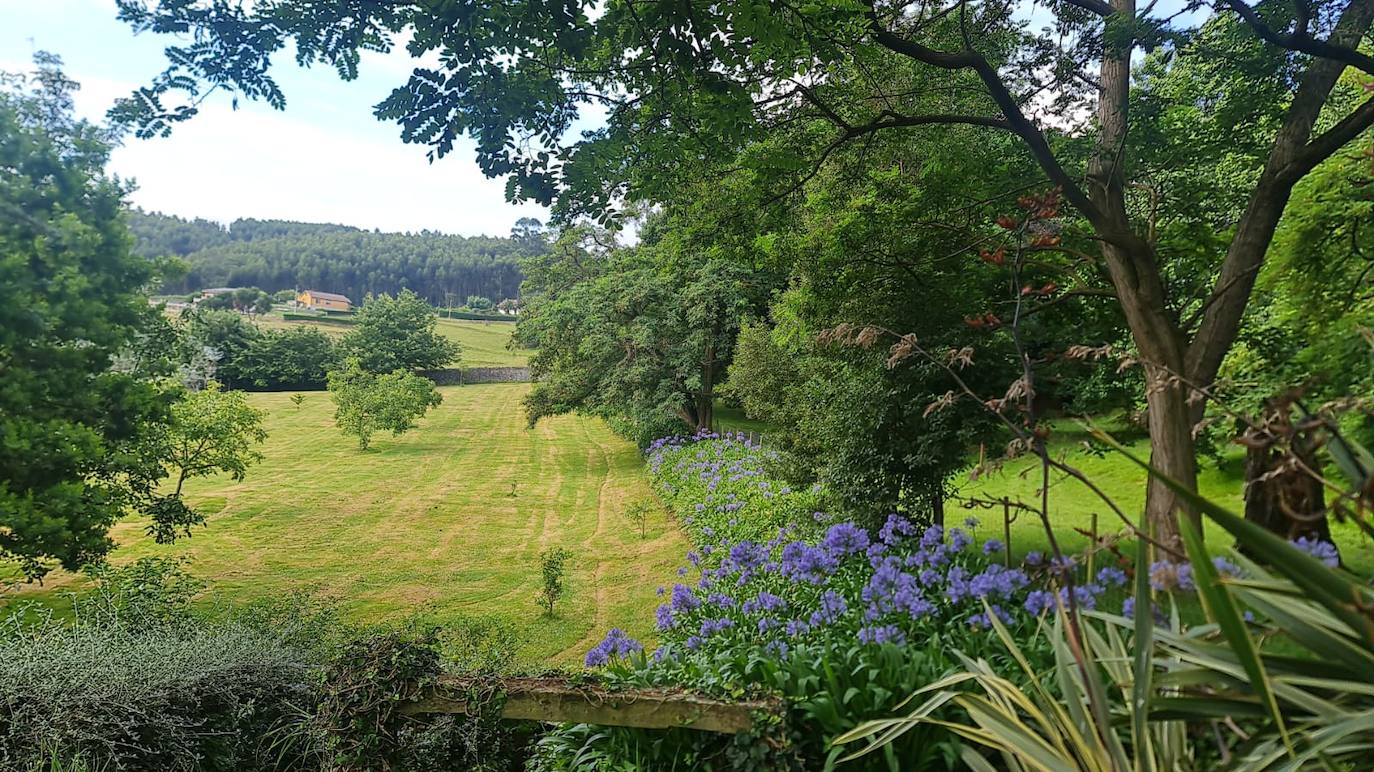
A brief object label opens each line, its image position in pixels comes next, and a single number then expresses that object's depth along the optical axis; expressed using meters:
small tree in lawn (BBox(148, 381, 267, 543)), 8.35
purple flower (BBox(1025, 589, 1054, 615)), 2.11
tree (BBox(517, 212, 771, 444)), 14.68
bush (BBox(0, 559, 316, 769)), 2.41
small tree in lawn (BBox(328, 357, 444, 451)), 18.41
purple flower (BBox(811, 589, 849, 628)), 2.91
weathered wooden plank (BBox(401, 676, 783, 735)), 2.10
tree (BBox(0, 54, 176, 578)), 5.87
